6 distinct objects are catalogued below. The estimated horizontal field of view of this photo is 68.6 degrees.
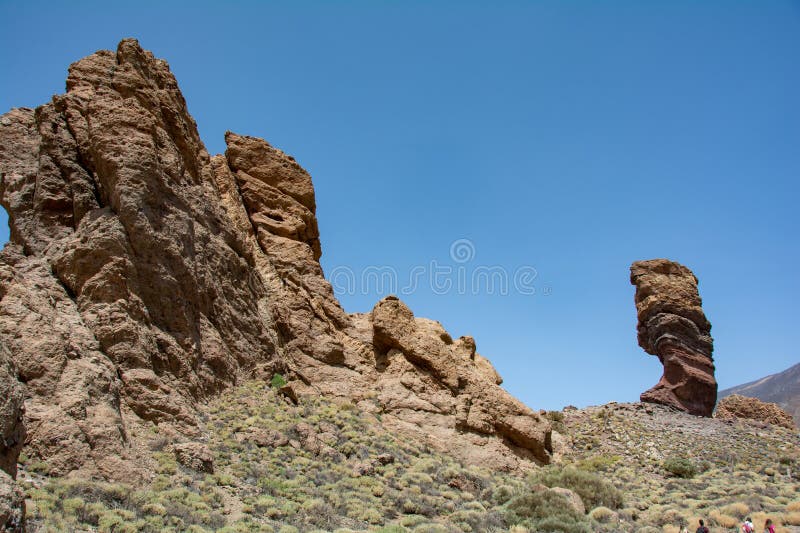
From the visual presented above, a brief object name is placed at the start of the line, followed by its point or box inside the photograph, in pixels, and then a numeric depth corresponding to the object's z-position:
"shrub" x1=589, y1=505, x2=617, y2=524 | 19.84
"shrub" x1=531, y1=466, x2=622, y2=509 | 21.88
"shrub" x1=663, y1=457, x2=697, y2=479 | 27.83
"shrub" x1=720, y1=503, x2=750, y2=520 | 20.12
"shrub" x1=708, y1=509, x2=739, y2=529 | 19.06
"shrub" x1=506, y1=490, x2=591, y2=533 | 17.45
